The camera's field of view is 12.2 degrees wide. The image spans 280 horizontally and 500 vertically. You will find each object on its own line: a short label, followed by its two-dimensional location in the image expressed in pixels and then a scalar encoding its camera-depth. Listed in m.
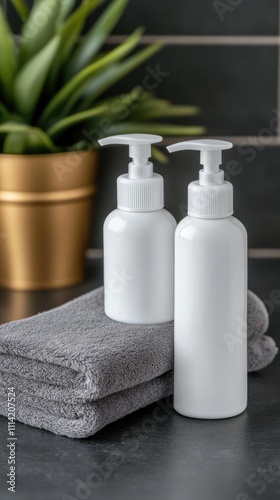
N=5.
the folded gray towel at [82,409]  0.90
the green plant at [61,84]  1.19
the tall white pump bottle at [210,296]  0.90
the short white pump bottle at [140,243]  0.94
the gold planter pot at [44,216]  1.20
